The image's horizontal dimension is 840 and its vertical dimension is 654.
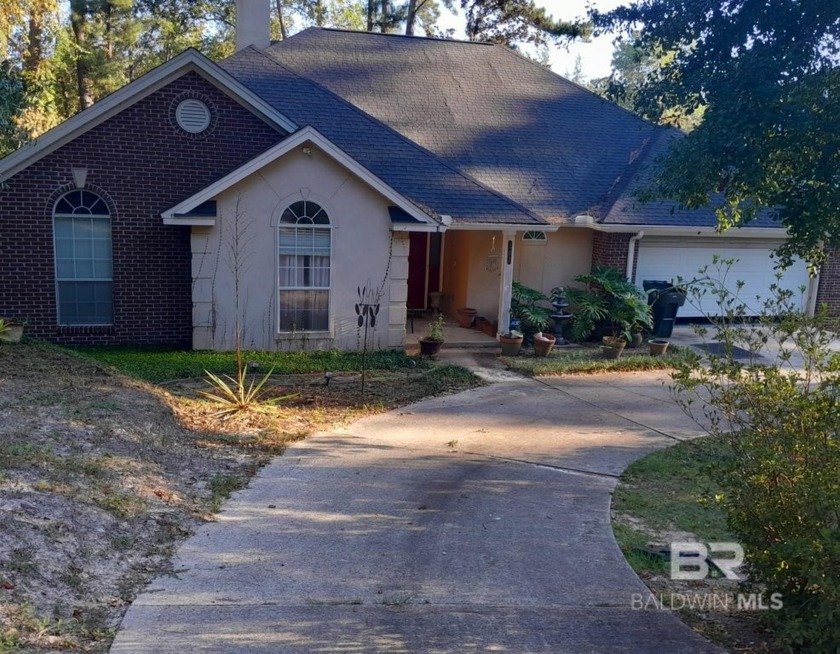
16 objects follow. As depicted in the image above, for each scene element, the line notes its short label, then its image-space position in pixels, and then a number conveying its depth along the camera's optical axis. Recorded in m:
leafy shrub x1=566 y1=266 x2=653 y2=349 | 15.18
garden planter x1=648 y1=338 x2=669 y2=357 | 14.47
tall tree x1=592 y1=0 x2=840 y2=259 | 7.33
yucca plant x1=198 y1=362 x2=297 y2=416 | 9.63
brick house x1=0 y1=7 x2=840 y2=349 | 12.73
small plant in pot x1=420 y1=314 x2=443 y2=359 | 13.52
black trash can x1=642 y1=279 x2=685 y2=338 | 16.09
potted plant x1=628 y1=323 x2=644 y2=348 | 15.30
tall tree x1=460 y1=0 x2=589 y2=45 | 29.08
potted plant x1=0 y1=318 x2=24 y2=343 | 11.82
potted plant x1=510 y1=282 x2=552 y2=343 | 15.03
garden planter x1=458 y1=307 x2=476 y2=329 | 16.22
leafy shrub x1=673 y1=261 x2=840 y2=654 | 3.95
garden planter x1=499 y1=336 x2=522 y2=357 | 14.20
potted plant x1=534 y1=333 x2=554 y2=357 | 14.16
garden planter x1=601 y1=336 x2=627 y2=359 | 14.15
